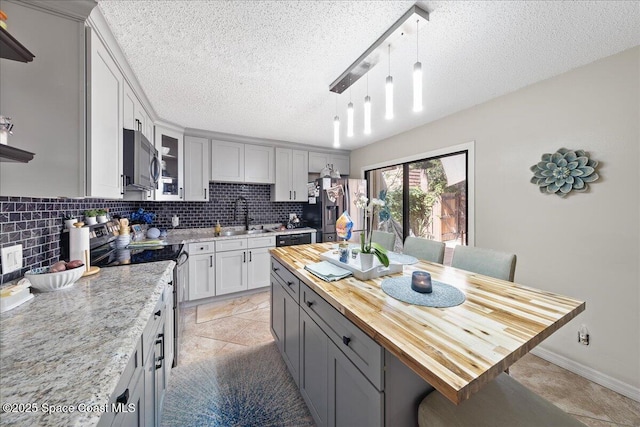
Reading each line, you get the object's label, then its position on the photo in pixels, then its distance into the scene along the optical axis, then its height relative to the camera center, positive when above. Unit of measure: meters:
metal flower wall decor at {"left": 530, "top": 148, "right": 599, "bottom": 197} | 1.74 +0.33
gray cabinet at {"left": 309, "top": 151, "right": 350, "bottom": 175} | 4.14 +0.96
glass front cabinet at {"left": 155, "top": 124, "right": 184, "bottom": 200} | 2.80 +0.66
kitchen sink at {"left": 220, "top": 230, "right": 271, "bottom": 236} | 3.60 -0.32
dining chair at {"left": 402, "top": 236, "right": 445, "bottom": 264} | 1.98 -0.33
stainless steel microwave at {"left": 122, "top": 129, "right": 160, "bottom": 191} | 1.60 +0.39
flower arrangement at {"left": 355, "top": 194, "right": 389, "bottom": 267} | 1.35 -0.08
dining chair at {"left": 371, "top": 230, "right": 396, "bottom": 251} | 2.34 -0.28
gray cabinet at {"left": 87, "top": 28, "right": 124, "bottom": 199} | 1.14 +0.52
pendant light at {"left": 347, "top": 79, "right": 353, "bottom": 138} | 1.86 +0.82
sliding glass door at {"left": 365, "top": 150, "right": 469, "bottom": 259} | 2.76 +0.21
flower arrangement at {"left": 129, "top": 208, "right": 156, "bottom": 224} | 2.88 -0.06
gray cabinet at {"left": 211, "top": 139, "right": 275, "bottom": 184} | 3.39 +0.77
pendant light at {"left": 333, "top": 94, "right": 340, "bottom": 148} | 1.89 +0.69
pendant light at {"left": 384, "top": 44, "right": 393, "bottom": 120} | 1.38 +0.71
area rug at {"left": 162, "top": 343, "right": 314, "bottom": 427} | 1.45 -1.30
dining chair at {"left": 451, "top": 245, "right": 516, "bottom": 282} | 1.52 -0.35
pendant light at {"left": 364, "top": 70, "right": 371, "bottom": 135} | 1.68 +0.74
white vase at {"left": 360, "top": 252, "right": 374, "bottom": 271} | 1.42 -0.30
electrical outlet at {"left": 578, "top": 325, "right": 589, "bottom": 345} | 1.77 -0.96
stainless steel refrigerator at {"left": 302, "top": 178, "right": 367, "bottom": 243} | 3.85 +0.15
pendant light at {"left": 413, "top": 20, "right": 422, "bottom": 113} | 1.22 +0.69
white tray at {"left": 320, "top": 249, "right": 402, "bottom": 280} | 1.39 -0.36
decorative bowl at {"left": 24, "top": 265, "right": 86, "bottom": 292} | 1.04 -0.31
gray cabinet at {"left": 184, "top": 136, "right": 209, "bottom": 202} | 3.20 +0.62
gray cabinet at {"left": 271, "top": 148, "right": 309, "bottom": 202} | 3.83 +0.63
